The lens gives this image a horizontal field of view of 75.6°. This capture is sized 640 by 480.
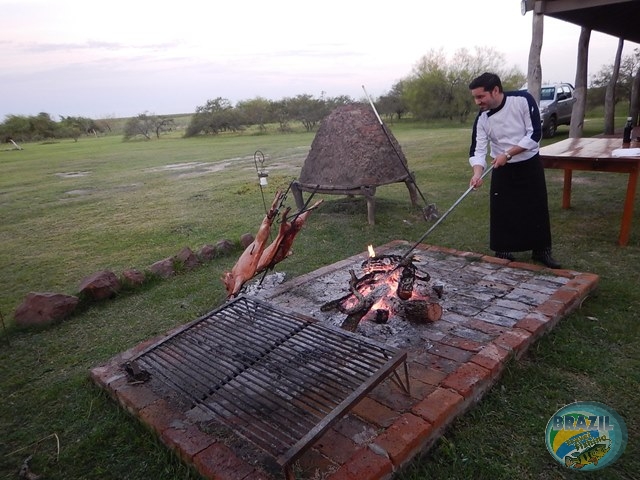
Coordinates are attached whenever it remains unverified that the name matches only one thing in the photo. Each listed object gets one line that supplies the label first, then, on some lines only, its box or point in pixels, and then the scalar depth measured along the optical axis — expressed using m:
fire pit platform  1.89
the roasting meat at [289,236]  3.01
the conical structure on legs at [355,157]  6.00
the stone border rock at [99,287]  3.58
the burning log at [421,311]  2.90
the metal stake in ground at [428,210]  5.93
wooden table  4.15
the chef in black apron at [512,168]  3.49
